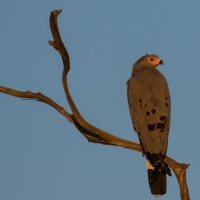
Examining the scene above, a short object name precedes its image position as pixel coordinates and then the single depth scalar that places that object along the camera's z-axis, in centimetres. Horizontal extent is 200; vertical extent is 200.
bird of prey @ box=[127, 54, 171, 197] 1381
